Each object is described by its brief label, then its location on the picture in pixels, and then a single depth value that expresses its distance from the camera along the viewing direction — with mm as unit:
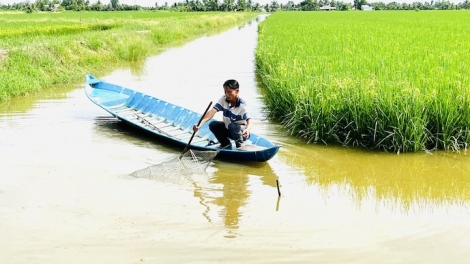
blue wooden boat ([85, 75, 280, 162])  5812
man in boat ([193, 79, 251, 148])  5762
